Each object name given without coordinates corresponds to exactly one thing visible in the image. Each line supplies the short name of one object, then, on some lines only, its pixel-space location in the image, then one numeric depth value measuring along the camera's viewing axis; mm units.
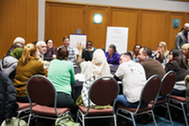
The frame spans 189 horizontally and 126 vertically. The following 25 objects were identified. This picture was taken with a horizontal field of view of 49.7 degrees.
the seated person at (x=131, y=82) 2819
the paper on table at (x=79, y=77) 3149
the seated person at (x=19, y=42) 3701
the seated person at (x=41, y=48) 4113
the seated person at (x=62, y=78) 2705
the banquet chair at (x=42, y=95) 2477
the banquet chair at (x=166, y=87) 3033
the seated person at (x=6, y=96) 2061
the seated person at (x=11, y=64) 3057
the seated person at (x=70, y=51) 4686
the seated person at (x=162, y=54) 4953
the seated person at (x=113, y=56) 5039
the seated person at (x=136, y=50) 5199
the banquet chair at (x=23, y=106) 2685
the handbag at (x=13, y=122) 2146
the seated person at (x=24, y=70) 2814
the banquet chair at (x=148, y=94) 2717
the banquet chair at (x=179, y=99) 3313
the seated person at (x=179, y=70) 3454
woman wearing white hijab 2754
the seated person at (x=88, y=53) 5531
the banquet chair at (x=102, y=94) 2512
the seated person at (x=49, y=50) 5046
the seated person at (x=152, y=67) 3287
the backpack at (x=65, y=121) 2404
